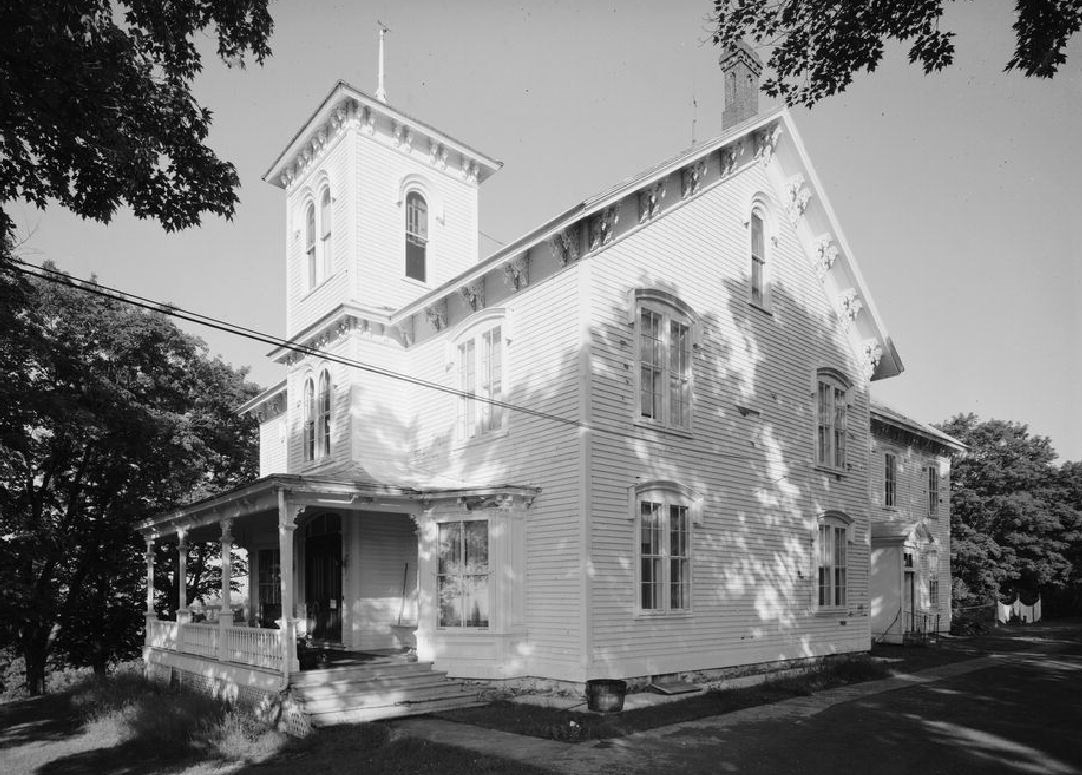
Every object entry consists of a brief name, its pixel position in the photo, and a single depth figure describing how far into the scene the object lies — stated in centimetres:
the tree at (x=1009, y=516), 4094
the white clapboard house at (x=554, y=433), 1423
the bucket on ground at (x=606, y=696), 1283
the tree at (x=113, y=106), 853
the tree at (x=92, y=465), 2194
